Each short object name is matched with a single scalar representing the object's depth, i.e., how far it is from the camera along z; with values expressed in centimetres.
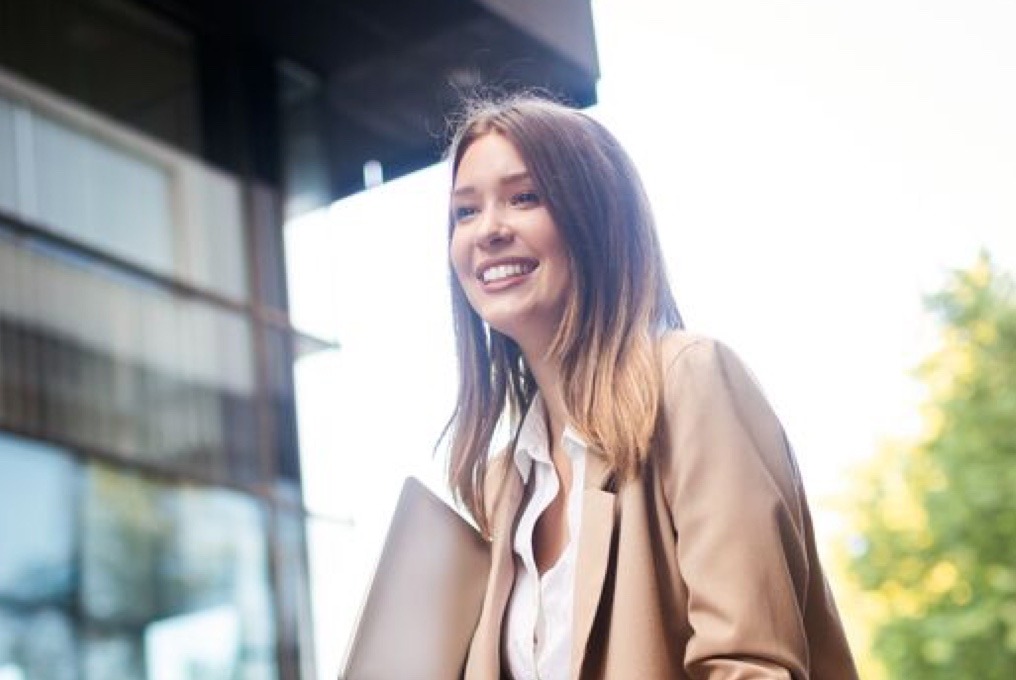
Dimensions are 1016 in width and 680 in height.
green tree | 1803
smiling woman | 129
